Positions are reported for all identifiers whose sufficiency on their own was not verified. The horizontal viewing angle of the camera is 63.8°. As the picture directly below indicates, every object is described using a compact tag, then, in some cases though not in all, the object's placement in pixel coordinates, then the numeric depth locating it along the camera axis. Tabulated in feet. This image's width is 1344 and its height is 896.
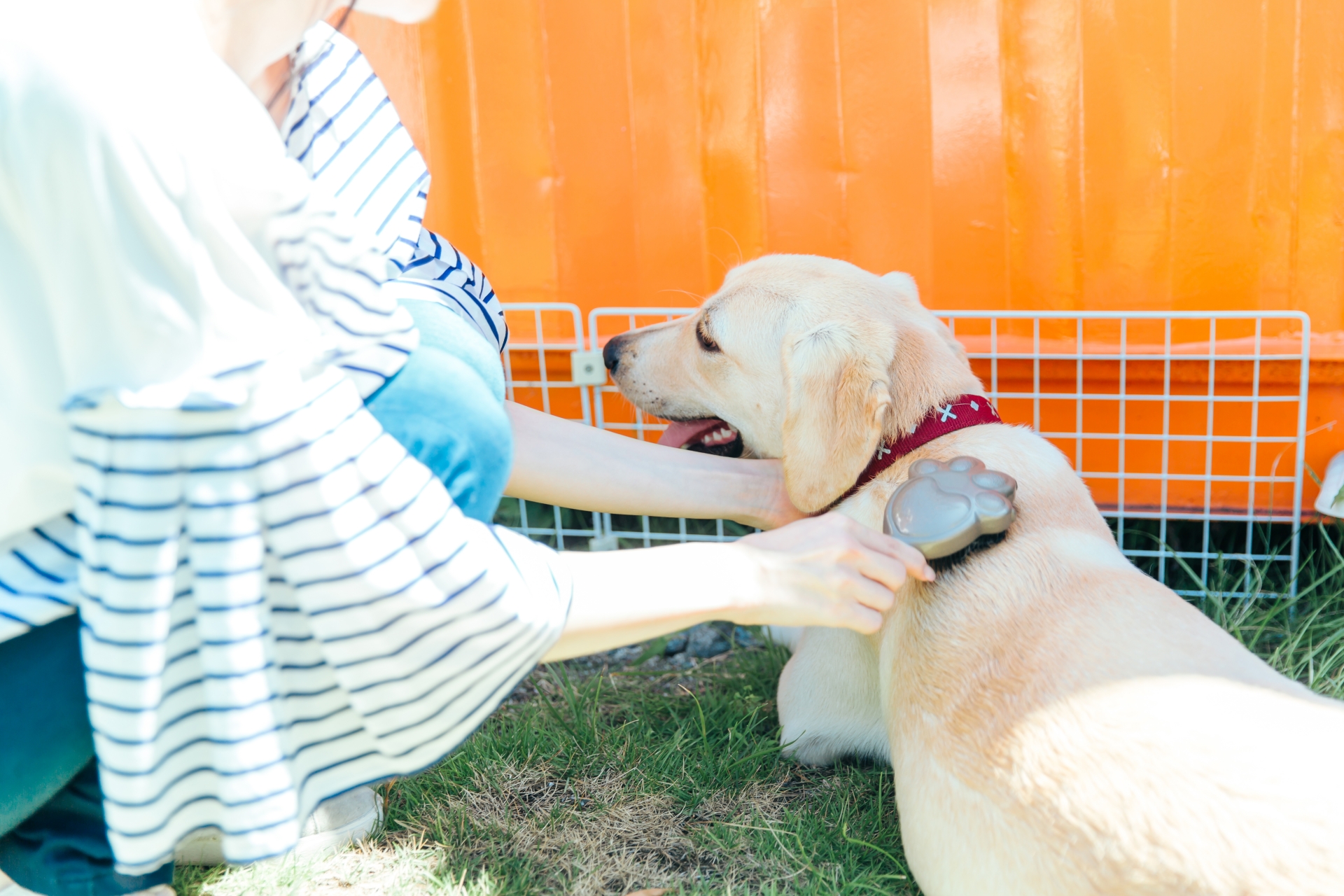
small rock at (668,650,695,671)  8.18
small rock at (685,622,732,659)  8.35
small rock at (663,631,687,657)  8.41
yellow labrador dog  4.04
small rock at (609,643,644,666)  8.30
